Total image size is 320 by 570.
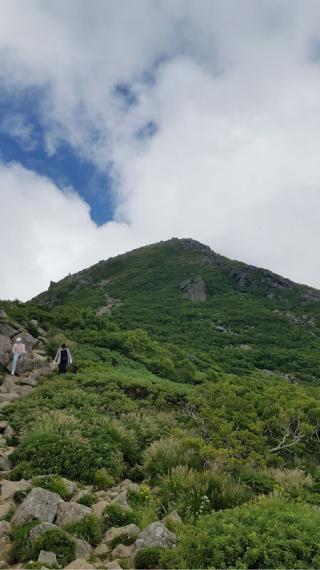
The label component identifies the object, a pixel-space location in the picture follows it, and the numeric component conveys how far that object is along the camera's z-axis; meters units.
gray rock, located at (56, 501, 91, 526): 8.60
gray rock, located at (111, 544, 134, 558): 8.01
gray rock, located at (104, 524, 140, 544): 8.46
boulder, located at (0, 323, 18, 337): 24.49
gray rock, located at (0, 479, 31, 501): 9.66
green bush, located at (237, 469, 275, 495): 11.08
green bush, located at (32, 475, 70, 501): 9.61
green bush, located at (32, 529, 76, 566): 7.59
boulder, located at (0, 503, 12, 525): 8.89
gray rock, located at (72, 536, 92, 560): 7.86
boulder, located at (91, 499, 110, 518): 9.18
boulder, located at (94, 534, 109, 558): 8.07
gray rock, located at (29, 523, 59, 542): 7.98
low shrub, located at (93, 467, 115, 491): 10.77
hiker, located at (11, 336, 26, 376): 21.00
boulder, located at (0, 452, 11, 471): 11.27
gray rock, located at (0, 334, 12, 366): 21.53
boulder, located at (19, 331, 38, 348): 24.64
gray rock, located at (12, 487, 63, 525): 8.53
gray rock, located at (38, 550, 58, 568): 7.34
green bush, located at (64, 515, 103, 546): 8.32
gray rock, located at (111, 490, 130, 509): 9.62
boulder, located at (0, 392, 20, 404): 17.25
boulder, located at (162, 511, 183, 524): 8.80
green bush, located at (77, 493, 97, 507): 9.44
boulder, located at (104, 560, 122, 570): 7.35
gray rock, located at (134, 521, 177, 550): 7.91
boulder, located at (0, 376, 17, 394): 18.64
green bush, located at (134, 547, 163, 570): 7.49
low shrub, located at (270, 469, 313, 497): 11.31
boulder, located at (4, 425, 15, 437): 13.66
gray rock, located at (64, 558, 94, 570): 7.35
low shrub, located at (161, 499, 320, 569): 6.89
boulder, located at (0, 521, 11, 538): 8.30
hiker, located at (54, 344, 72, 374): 21.45
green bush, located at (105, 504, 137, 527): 9.02
